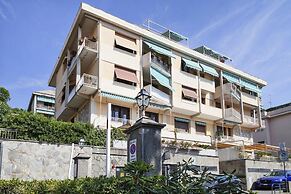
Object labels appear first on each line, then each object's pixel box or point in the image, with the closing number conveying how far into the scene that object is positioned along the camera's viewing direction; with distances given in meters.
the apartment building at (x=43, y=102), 31.50
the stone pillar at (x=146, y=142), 5.32
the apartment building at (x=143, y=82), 17.18
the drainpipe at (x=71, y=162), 11.96
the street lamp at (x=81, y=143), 12.60
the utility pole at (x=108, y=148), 7.92
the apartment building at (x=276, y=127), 27.94
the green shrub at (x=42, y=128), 12.12
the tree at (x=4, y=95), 19.15
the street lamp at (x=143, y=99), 6.29
